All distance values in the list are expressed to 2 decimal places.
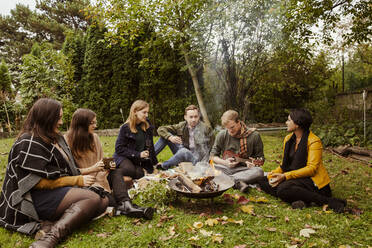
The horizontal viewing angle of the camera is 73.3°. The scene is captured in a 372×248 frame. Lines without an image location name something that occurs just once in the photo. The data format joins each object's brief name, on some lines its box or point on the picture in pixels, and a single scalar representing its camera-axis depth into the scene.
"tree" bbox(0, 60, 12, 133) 14.33
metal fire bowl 3.07
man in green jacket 5.34
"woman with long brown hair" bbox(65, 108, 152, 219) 3.41
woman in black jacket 4.58
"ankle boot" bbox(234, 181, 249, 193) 4.05
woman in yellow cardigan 3.44
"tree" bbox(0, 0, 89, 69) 21.03
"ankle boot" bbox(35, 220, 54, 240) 2.62
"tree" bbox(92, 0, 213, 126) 8.48
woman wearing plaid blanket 2.55
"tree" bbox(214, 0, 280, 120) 8.44
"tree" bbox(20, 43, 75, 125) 11.99
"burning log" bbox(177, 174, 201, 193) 3.18
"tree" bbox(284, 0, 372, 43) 5.70
